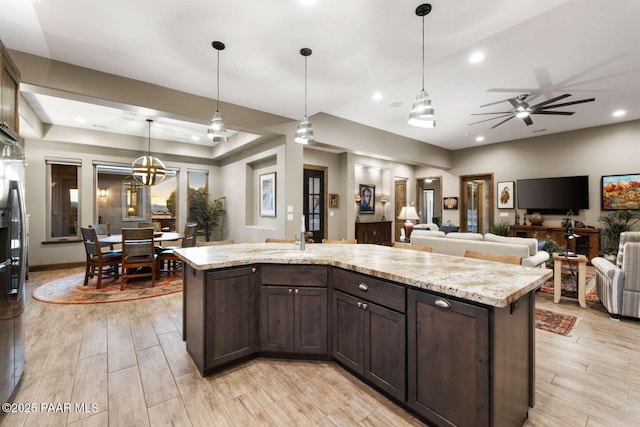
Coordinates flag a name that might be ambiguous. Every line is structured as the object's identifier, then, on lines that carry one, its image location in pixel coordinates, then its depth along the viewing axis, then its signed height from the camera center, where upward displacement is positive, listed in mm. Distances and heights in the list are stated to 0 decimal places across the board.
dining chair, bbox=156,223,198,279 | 4938 -607
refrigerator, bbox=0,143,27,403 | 1785 -374
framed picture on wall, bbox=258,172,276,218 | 6373 +401
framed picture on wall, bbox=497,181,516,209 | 7980 +450
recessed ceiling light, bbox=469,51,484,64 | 3440 +1931
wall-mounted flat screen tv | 6836 +438
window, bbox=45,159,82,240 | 6109 +301
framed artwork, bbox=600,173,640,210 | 6180 +418
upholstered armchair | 3090 -845
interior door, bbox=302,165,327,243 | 7504 +283
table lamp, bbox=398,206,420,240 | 7613 -144
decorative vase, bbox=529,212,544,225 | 7398 -232
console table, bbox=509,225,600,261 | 6445 -634
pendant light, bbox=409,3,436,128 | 2370 +870
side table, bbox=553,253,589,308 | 3660 -879
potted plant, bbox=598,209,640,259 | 6125 -349
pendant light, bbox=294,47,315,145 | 3156 +893
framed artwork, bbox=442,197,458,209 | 9211 +272
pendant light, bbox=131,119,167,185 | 5219 +791
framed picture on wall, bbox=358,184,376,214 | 8609 +378
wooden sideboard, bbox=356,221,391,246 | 8041 -639
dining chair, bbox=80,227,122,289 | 4453 -737
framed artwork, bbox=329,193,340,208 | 7871 +315
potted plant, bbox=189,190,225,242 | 7688 -33
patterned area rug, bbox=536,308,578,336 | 3021 -1280
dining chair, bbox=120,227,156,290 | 4379 -596
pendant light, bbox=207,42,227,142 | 3107 +920
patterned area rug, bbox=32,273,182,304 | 3992 -1231
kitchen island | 1430 -720
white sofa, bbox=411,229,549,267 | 3814 -516
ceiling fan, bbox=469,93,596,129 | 4500 +1717
